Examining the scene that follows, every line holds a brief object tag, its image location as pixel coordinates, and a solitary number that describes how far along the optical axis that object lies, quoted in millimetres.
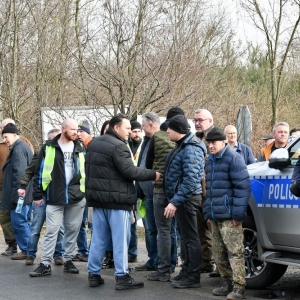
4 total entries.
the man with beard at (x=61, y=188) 8945
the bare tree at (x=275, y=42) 24688
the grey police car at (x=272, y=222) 7098
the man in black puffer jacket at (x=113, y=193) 7824
